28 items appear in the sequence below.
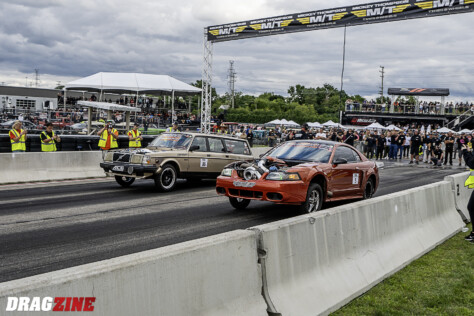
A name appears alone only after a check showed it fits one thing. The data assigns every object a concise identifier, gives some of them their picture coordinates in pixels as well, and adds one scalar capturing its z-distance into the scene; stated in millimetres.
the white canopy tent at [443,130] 41969
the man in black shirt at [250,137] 32075
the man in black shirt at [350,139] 26873
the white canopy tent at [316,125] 49469
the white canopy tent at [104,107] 21844
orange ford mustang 8727
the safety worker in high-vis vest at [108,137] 16219
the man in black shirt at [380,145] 29547
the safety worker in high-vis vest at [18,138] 14281
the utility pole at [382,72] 109050
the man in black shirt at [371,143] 29766
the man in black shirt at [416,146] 27797
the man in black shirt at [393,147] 30109
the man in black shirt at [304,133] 20734
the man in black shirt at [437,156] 27030
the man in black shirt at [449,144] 27442
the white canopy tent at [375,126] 43094
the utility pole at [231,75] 122875
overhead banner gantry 21891
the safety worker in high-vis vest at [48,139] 15180
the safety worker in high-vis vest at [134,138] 16609
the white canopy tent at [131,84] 30891
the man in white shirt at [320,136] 27308
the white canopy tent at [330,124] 48569
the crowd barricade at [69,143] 18094
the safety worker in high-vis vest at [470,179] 7932
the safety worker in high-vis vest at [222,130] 31038
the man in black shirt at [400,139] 29875
